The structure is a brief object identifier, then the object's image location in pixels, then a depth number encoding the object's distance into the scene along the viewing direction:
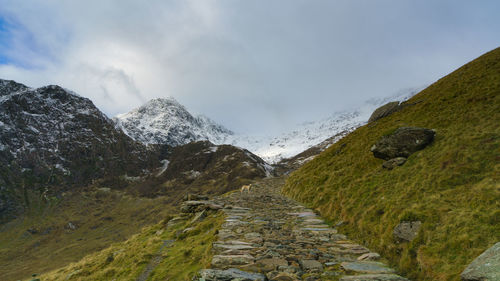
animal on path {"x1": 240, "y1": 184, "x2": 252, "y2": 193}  37.83
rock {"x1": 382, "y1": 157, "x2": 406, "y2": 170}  14.88
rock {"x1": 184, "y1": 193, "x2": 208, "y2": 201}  25.69
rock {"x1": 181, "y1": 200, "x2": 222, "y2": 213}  19.88
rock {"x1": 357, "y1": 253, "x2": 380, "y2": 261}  8.07
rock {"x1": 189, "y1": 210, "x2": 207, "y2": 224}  18.15
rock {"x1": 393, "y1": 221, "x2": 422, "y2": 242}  8.27
